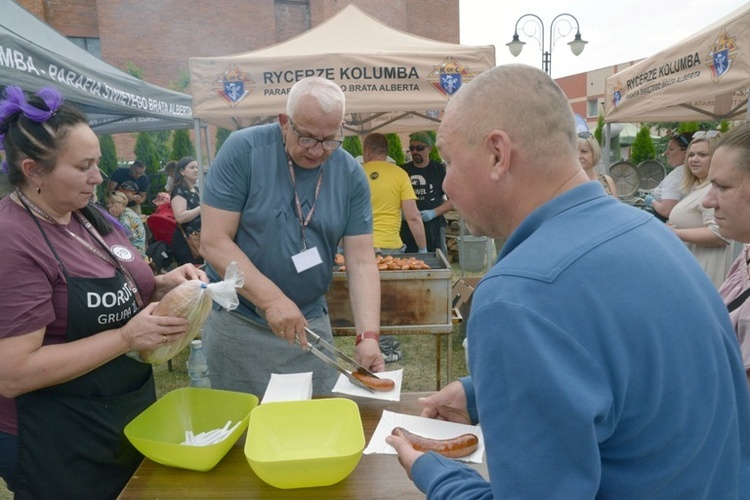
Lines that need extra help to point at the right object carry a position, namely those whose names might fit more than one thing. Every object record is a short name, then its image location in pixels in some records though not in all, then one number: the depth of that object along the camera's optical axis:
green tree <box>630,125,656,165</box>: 15.15
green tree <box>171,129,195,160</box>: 16.23
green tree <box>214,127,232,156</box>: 17.95
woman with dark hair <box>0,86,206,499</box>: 1.46
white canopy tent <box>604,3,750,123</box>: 3.70
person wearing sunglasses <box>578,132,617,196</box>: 4.11
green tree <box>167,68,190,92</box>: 21.72
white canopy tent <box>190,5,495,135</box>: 4.58
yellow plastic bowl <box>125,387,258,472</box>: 1.62
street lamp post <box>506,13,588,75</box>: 12.90
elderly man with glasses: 2.08
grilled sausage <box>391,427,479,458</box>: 1.38
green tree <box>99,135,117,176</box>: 15.00
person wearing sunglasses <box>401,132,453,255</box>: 6.25
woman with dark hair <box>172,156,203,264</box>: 5.62
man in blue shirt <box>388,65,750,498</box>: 0.76
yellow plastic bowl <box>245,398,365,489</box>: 1.39
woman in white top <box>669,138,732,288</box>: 3.62
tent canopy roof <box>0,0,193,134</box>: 3.70
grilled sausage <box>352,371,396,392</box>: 1.85
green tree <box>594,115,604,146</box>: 16.77
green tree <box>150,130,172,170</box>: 17.48
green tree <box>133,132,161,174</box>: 16.16
